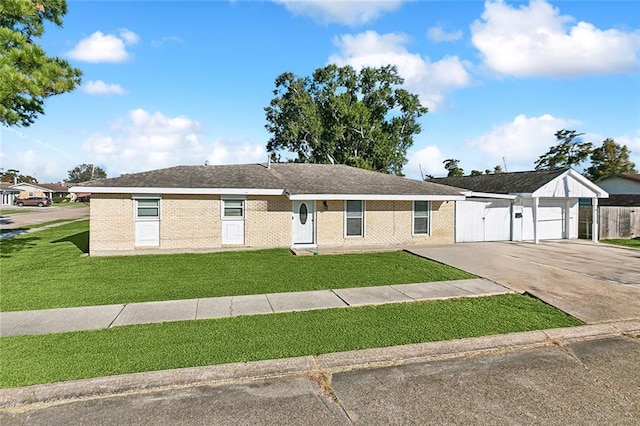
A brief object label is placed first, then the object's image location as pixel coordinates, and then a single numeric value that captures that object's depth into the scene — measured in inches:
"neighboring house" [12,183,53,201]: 2701.8
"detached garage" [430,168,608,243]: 717.3
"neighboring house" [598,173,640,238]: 800.3
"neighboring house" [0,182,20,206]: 2293.3
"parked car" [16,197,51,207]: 2249.0
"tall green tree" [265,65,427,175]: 1473.9
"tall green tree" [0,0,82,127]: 380.2
